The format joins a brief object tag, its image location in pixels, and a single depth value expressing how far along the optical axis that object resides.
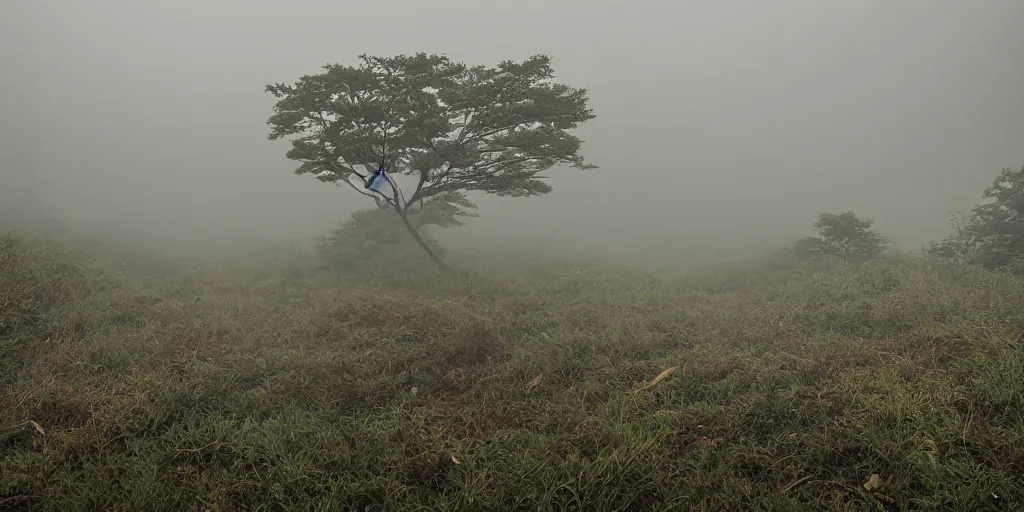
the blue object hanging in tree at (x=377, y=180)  11.51
